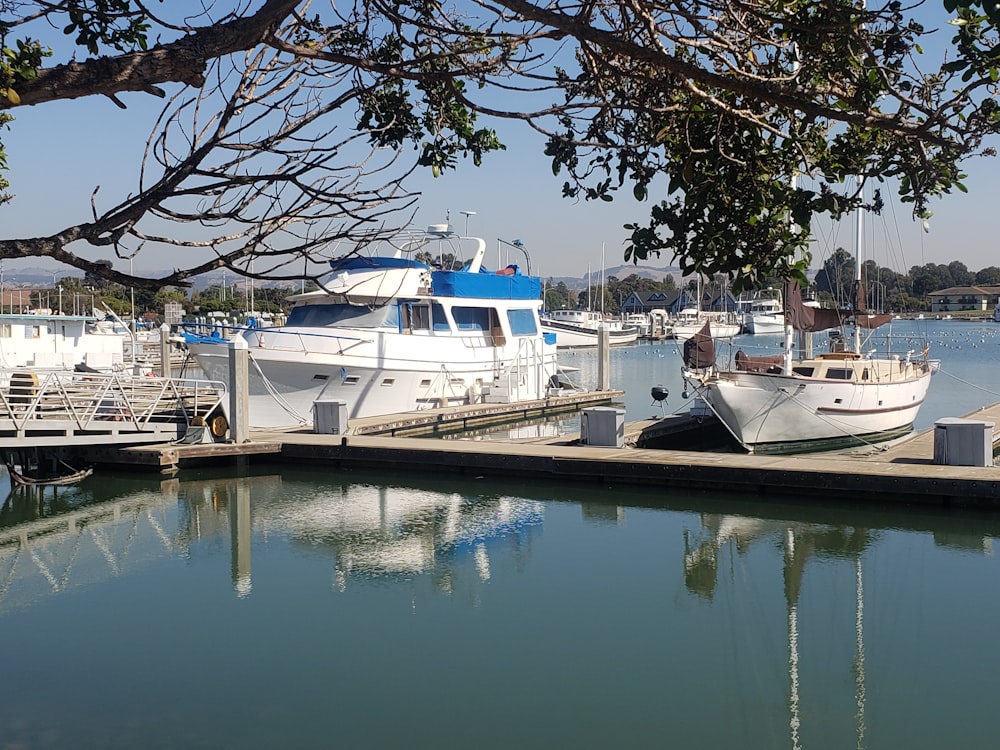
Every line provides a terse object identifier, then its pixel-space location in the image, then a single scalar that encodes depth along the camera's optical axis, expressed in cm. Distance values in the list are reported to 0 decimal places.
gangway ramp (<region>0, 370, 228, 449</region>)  1691
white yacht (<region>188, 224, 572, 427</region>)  2448
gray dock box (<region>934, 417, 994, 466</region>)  1502
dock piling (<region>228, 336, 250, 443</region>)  1920
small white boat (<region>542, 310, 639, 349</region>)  8819
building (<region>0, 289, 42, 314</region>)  7531
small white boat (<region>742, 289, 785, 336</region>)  11289
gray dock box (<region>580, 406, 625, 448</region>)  1881
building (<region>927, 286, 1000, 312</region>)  16812
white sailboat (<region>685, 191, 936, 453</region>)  2141
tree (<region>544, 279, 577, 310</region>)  18665
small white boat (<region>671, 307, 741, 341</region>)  9306
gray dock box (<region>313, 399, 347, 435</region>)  2077
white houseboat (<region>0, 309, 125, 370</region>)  3790
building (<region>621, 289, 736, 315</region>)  14873
